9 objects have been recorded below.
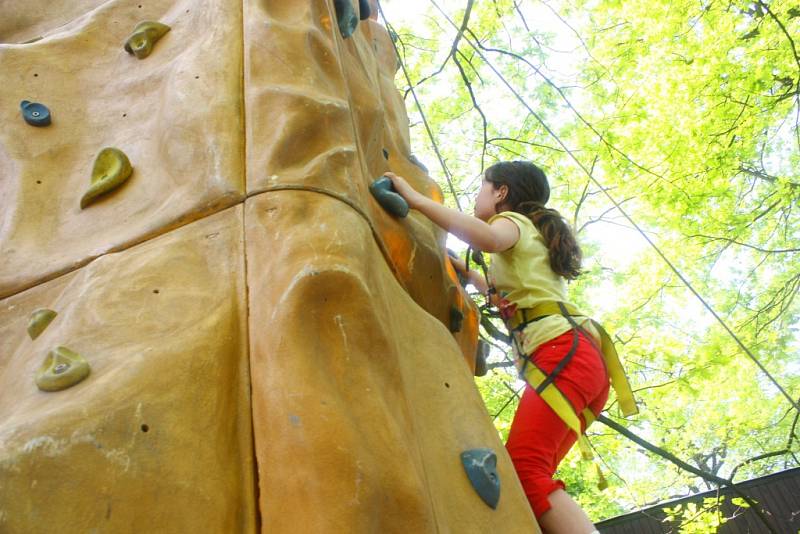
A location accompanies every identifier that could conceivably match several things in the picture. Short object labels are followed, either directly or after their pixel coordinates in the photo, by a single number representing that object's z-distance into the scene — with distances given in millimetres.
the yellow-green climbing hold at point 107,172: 1834
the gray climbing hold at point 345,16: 2559
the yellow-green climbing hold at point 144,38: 2219
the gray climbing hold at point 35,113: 2061
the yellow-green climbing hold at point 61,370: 1253
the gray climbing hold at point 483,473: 1684
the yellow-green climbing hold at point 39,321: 1492
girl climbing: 2193
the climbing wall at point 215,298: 1213
